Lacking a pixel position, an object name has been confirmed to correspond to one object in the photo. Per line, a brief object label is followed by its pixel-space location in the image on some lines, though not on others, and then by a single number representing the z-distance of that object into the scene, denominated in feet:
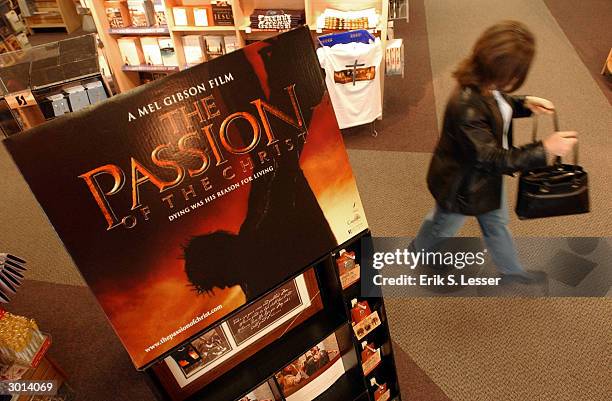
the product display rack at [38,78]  11.23
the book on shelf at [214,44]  14.02
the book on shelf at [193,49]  14.15
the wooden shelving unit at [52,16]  23.59
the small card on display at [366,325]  4.89
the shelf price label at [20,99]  11.07
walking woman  5.61
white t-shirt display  11.68
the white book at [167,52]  14.24
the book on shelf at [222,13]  13.21
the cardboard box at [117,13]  13.91
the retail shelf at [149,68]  14.76
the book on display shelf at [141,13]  13.78
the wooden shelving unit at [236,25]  13.03
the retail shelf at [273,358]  4.22
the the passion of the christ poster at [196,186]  2.71
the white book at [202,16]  13.39
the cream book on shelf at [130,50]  14.67
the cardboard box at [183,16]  13.47
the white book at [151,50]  14.47
